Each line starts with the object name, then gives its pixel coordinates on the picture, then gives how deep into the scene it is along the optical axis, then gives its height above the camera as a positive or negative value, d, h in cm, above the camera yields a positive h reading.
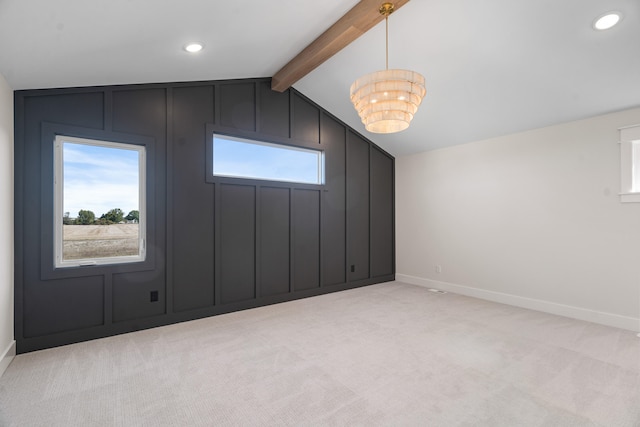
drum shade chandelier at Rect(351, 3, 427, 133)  234 +93
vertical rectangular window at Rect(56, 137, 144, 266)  315 +17
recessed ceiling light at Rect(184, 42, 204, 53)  289 +161
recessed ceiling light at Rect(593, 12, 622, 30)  247 +158
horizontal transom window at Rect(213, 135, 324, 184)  418 +82
